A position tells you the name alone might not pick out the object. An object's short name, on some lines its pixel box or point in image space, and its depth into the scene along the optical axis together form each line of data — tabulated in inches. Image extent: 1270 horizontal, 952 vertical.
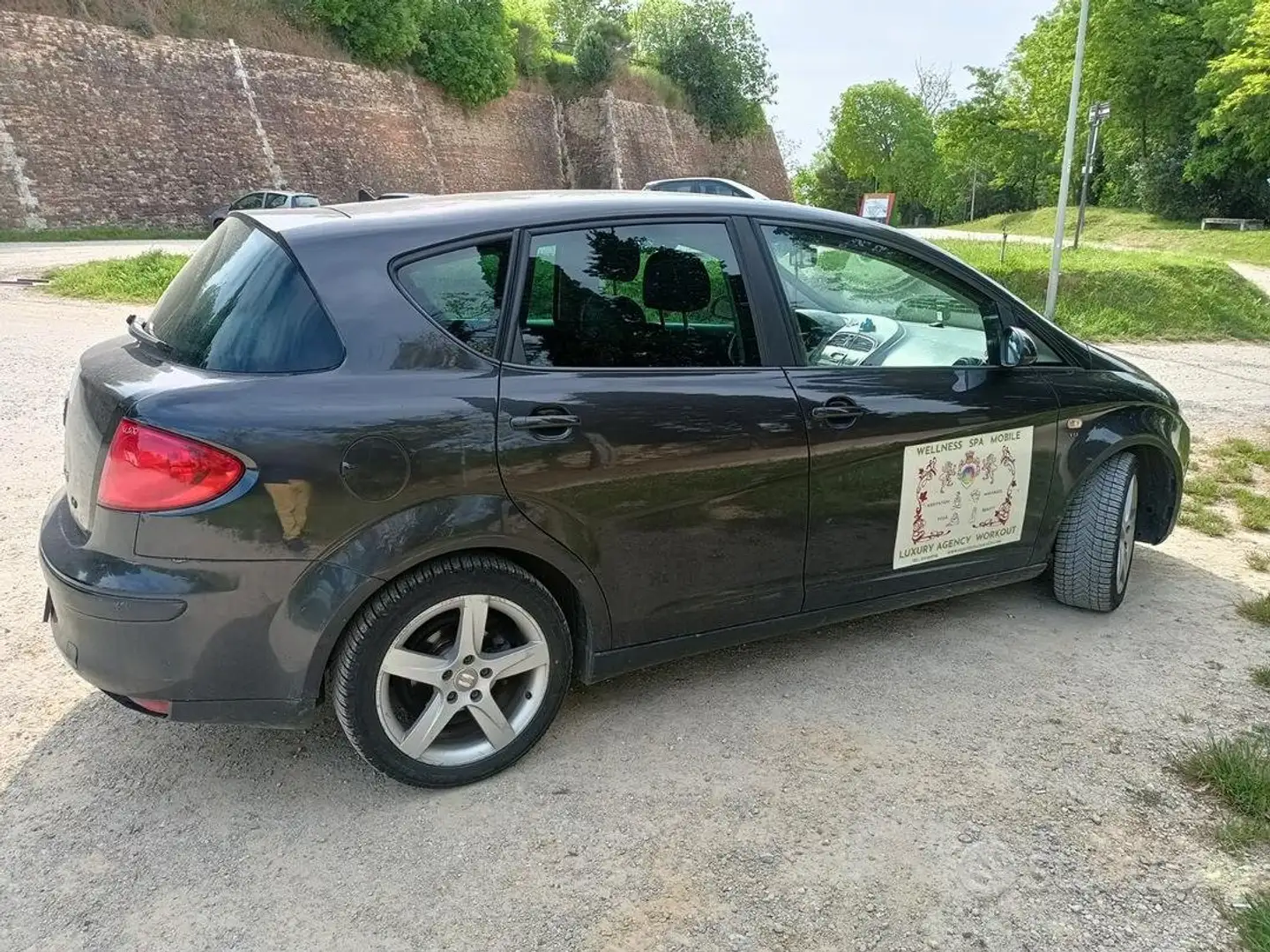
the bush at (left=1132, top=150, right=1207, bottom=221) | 1638.8
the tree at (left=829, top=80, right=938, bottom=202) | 2785.4
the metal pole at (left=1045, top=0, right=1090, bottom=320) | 488.7
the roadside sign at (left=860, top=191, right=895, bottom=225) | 564.7
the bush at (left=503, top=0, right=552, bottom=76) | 1652.3
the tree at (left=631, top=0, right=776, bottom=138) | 1918.1
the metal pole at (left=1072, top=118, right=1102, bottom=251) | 604.3
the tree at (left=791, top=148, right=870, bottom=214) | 2901.1
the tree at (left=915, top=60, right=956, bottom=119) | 2796.3
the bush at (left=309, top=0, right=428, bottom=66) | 1315.2
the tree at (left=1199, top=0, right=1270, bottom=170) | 1027.9
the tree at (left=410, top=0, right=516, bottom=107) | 1440.7
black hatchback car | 94.0
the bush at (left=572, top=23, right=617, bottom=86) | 1696.6
